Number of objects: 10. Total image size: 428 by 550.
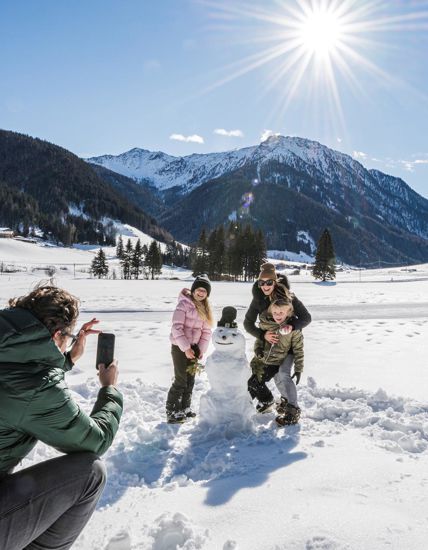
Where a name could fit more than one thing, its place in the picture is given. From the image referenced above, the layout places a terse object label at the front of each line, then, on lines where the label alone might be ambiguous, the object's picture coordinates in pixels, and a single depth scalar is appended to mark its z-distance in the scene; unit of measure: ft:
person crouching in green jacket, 5.83
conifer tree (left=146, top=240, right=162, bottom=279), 251.60
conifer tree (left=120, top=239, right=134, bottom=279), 247.70
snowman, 14.97
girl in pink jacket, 16.43
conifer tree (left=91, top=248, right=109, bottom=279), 245.41
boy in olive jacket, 15.29
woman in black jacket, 15.40
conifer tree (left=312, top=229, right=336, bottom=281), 176.24
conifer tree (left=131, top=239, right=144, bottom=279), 246.06
